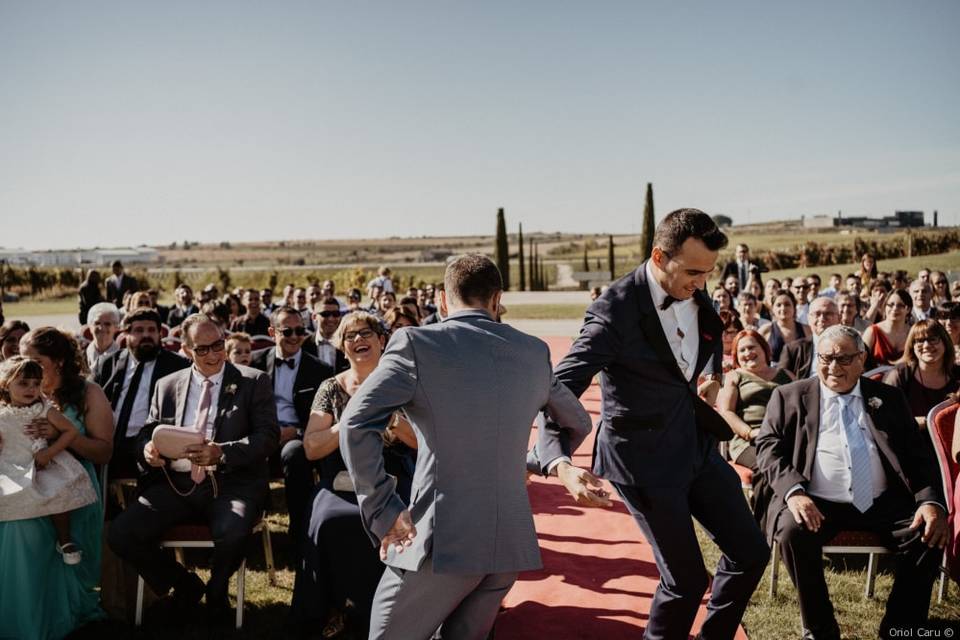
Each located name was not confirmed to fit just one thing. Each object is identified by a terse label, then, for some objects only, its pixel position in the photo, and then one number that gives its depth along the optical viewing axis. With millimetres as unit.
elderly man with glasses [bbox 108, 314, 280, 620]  4215
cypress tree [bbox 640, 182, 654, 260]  39312
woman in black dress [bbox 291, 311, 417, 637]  3994
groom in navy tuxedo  3059
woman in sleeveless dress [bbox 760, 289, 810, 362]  7559
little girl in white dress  3992
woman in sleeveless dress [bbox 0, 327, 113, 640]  3932
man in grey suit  2244
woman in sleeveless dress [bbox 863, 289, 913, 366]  6891
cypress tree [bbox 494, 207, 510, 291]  41031
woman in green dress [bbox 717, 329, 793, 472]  5434
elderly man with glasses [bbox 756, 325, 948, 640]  3820
